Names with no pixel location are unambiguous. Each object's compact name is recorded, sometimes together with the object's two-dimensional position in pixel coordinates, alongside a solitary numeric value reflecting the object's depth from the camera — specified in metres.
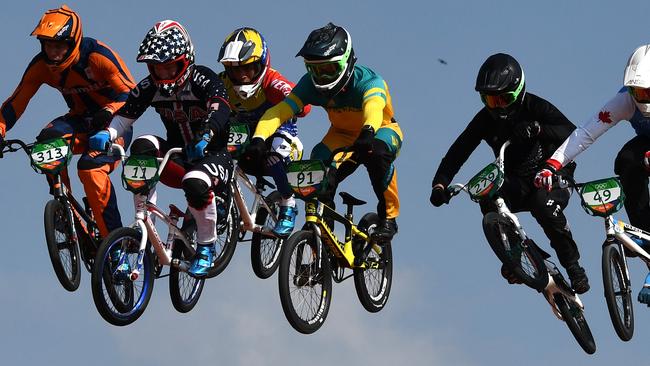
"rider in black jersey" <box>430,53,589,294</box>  21.89
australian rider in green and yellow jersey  22.25
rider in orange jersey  23.81
